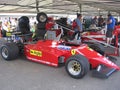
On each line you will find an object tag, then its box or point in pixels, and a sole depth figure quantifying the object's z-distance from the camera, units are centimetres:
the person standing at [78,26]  795
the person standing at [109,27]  703
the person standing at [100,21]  1293
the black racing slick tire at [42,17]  794
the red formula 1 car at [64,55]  419
